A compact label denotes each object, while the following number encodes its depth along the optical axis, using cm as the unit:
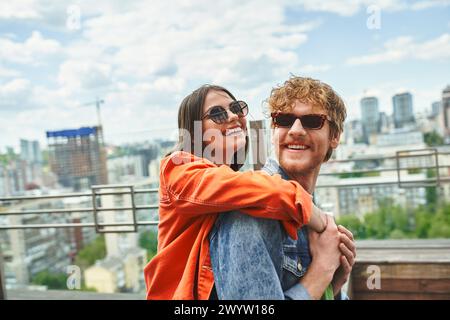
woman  67
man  66
